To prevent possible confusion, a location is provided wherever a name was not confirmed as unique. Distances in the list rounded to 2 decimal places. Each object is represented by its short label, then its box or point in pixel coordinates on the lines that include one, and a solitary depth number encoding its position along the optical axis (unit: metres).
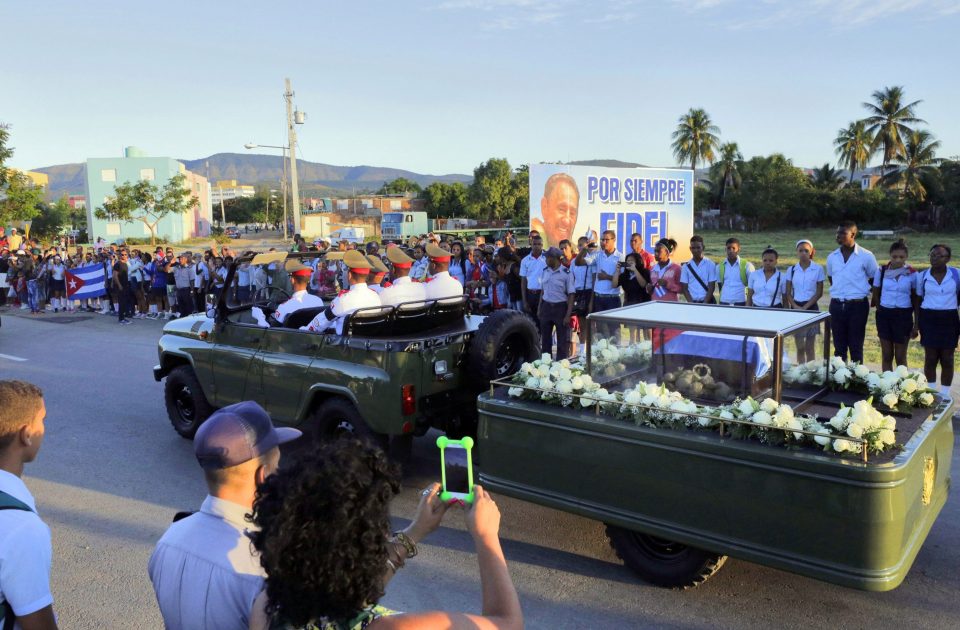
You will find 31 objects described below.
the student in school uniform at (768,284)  9.60
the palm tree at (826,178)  62.25
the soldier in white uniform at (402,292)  7.49
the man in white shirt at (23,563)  2.22
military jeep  6.04
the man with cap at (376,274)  7.64
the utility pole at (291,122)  28.72
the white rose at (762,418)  4.02
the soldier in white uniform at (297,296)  7.18
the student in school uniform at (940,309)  8.30
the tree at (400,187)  111.88
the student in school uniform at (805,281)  9.32
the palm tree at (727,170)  67.81
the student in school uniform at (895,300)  8.68
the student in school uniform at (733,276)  9.90
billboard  14.69
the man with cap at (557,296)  11.08
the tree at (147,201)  59.34
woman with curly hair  1.74
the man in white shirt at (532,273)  12.34
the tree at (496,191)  67.81
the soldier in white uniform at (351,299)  6.62
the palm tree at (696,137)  73.56
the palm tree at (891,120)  62.41
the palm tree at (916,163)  56.38
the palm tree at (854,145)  64.94
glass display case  4.58
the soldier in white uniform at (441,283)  7.73
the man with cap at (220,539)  2.11
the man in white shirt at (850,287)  8.88
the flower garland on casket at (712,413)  3.86
